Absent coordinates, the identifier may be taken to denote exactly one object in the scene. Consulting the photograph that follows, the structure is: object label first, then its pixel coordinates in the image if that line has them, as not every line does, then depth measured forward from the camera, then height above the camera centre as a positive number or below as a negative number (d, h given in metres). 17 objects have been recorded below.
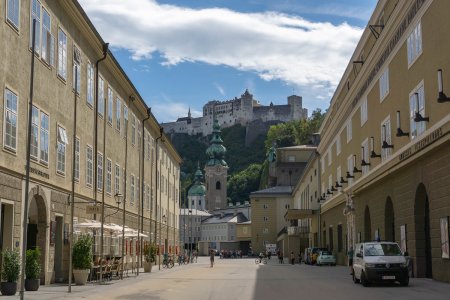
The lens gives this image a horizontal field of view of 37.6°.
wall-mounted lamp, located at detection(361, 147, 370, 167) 37.09 +4.10
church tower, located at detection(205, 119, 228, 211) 180.62 +15.43
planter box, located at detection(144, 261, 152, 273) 41.25 -1.95
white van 22.75 -1.02
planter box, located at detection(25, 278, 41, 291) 21.30 -1.56
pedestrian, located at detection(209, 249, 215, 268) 55.58 -1.77
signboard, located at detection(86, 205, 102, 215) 28.11 +1.13
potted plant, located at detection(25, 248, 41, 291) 21.22 -1.13
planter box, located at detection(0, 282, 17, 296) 18.94 -1.50
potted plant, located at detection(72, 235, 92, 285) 25.55 -0.90
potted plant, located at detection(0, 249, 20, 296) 19.02 -1.05
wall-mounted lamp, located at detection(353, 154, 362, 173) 40.66 +4.00
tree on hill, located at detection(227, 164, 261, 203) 188.16 +14.99
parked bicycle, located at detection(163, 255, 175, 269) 52.75 -2.20
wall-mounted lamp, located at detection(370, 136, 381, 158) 34.00 +4.47
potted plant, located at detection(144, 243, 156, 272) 41.38 -1.27
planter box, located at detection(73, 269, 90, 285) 25.52 -1.55
